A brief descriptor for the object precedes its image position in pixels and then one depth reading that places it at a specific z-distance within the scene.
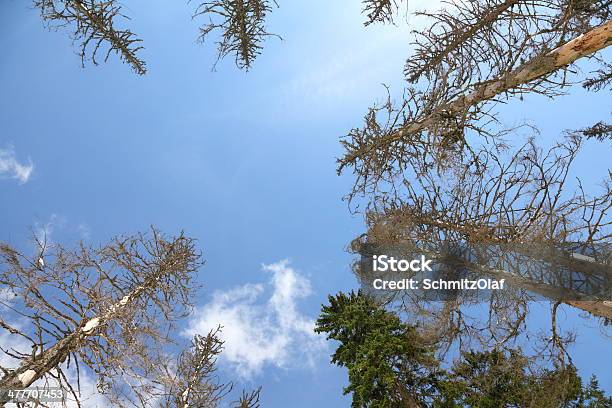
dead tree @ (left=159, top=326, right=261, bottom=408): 10.03
